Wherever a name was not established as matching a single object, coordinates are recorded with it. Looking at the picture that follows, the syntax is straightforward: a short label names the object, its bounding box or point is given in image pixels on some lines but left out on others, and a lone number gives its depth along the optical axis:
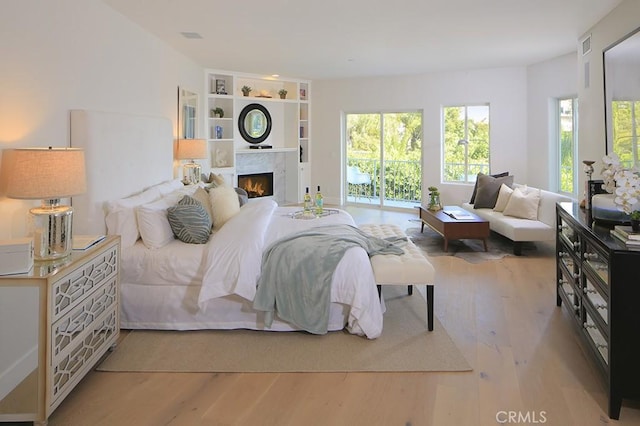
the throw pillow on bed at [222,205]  4.16
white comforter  3.13
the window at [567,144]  6.66
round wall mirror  8.62
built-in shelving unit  8.08
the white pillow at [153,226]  3.45
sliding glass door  8.94
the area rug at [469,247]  5.52
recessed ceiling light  5.19
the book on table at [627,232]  2.23
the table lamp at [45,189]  2.46
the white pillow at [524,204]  5.80
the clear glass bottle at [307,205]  4.65
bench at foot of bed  3.21
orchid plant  2.38
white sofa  5.43
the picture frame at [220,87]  8.03
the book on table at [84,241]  2.70
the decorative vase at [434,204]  6.64
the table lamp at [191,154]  5.93
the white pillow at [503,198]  6.30
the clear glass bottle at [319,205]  4.62
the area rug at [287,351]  2.79
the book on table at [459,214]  5.91
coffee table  5.59
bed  3.17
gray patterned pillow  3.57
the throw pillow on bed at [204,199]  4.18
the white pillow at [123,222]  3.51
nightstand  2.10
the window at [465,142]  8.21
